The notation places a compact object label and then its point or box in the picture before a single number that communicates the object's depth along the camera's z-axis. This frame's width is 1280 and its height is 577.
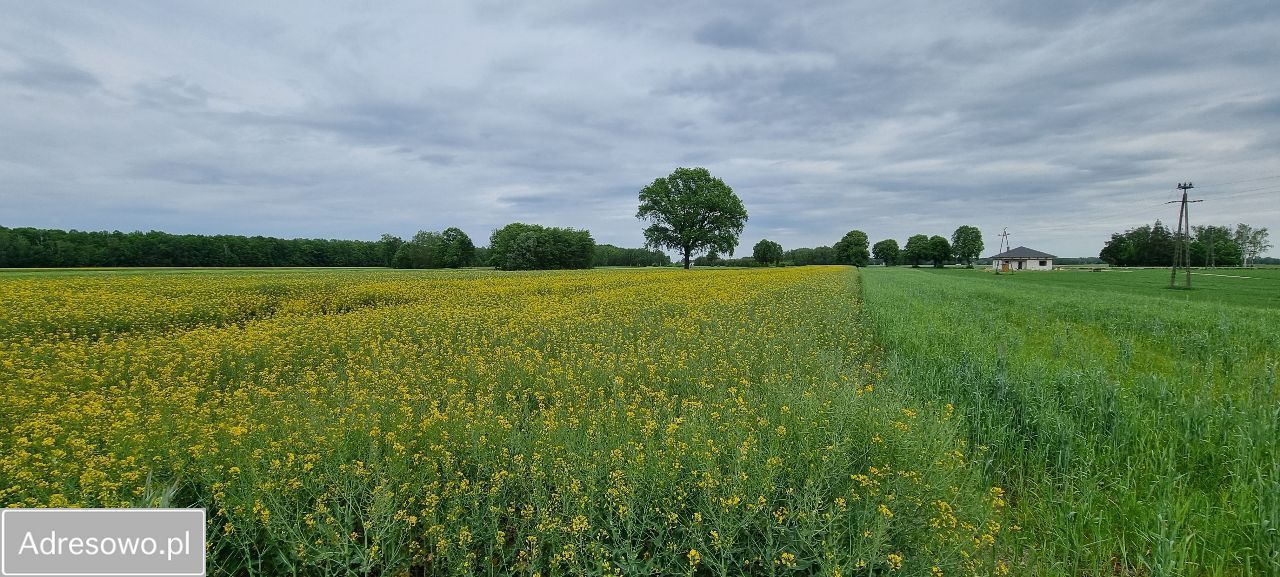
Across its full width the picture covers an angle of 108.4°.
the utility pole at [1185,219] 33.16
